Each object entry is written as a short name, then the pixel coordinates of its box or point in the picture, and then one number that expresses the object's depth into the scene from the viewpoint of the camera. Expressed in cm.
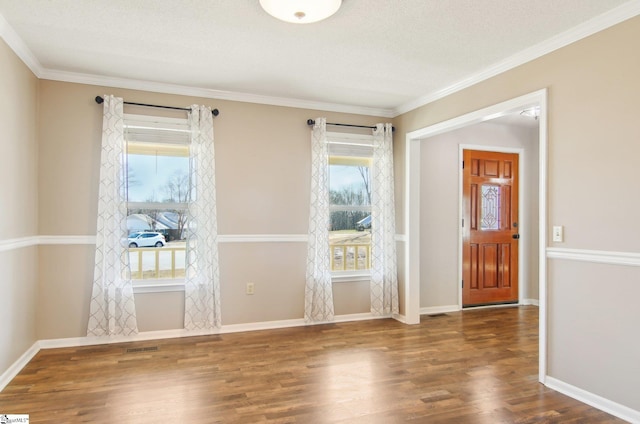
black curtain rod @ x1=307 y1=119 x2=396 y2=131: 454
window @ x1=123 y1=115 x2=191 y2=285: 394
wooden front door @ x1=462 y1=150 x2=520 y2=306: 543
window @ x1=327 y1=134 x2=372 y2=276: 475
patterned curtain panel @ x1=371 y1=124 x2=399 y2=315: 476
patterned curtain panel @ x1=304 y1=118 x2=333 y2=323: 448
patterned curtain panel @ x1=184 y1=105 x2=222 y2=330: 403
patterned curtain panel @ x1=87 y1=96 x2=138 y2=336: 374
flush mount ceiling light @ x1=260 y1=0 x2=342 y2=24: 236
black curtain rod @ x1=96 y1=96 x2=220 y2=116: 376
